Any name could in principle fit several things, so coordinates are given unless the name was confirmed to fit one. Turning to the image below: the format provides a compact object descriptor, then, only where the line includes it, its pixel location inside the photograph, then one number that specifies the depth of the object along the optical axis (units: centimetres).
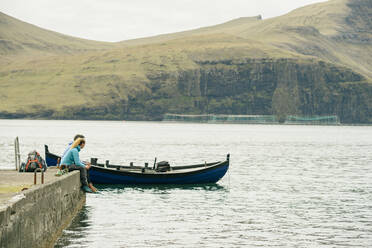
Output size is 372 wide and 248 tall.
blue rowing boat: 3641
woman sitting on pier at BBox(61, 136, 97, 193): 2483
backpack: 2836
